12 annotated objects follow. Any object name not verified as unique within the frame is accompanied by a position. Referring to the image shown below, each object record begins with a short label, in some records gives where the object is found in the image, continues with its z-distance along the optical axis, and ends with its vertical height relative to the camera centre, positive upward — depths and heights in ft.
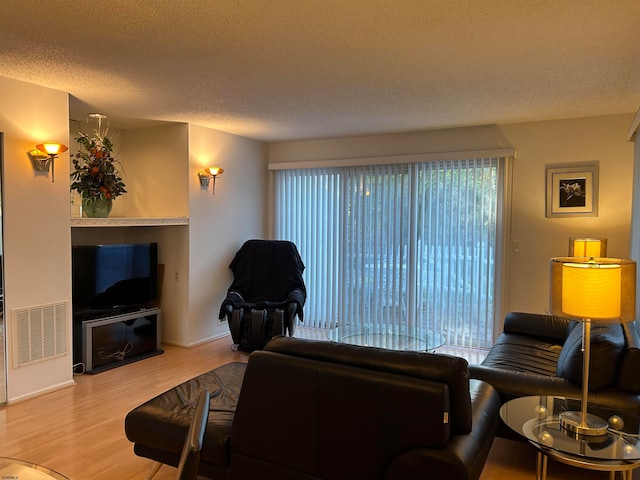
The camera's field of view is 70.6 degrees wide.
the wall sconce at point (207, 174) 17.25 +2.24
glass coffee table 12.48 -3.07
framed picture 14.93 +1.49
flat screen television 14.32 -1.60
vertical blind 16.62 -0.30
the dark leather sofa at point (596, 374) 7.66 -2.54
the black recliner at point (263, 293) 15.91 -2.36
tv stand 14.17 -3.61
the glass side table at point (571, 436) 5.90 -2.89
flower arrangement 14.16 +1.82
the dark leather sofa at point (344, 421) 5.69 -2.61
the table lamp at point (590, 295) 6.21 -0.84
